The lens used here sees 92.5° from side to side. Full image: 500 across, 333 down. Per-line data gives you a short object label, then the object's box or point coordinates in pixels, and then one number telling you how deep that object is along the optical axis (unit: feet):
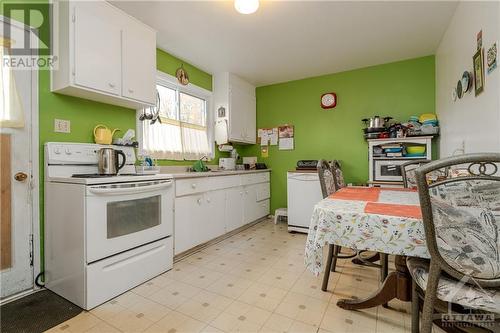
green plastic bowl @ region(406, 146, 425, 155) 9.93
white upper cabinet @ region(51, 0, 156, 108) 6.07
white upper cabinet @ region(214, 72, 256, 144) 12.22
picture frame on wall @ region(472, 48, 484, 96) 5.56
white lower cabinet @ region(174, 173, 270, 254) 8.10
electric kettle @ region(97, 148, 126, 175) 6.46
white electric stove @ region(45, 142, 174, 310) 5.36
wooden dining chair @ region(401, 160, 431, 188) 7.68
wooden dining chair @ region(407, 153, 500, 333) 2.75
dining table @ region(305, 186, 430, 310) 3.48
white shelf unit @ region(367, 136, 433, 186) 9.81
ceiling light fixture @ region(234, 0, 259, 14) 6.34
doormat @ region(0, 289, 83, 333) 4.78
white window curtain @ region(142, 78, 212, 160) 9.55
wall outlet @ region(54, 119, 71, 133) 6.55
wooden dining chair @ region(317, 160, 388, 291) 5.81
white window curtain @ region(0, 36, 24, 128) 5.63
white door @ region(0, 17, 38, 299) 5.70
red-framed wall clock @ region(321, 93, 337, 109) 12.38
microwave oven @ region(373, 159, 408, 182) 10.28
